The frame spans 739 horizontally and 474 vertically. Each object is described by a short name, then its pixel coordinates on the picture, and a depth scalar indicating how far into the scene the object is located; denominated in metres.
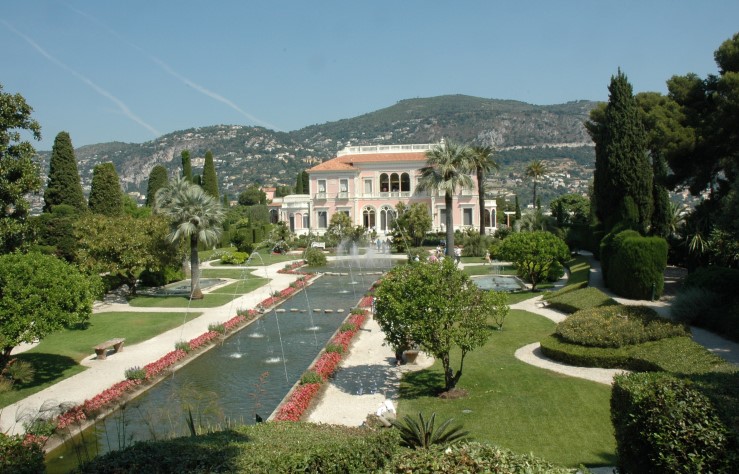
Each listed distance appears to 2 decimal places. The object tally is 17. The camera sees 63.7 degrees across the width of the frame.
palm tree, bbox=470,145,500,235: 47.28
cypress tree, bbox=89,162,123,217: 36.69
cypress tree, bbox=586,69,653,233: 28.50
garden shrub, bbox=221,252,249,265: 42.03
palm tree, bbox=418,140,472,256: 39.62
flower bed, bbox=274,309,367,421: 11.64
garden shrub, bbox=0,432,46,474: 6.14
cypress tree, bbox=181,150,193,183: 55.53
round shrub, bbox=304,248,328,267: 40.53
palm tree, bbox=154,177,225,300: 25.91
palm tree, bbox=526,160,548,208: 71.98
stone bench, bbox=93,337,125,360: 16.94
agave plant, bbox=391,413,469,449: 9.10
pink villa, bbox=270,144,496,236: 60.62
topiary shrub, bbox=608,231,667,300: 22.20
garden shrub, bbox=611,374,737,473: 6.61
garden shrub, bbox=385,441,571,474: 5.55
